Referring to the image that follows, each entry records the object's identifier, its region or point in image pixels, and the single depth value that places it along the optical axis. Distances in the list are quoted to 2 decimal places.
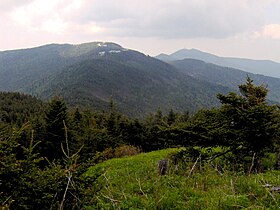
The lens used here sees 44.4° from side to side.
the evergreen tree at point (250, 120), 10.31
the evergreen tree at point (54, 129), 26.08
